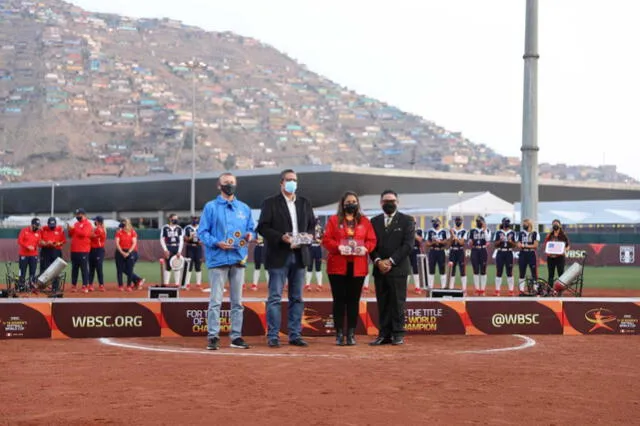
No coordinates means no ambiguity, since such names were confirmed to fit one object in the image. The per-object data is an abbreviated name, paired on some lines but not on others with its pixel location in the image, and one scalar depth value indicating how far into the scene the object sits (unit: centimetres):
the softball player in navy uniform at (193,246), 2561
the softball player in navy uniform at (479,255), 2616
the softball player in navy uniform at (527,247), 2539
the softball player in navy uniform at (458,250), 2655
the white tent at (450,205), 6384
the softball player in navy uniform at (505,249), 2583
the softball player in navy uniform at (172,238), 2477
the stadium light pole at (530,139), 3128
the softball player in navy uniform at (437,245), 2598
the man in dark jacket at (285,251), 1305
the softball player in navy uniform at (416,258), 2650
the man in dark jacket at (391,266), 1357
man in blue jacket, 1277
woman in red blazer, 1320
